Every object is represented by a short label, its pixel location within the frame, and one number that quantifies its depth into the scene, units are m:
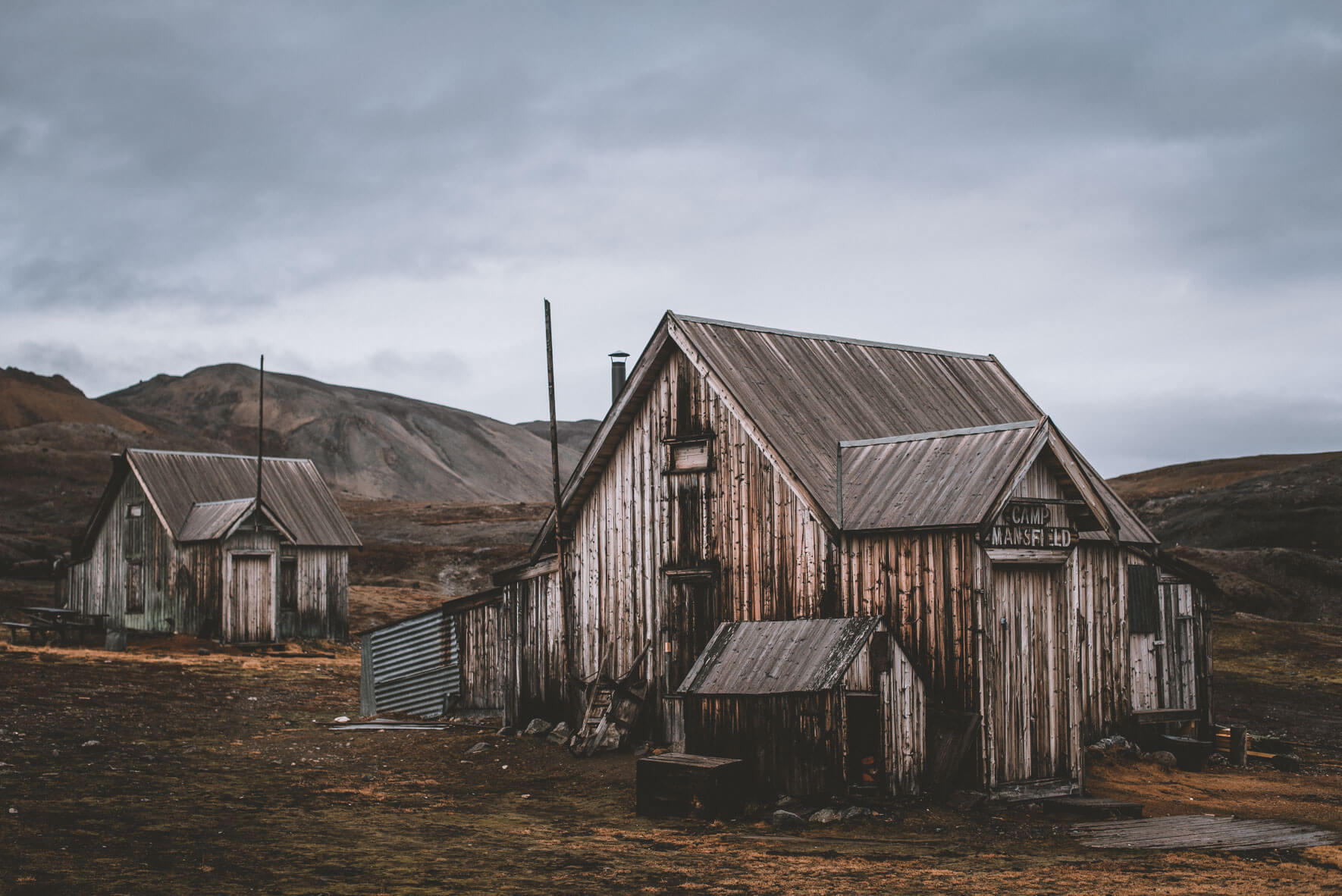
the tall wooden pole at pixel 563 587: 20.61
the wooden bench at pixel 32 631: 36.81
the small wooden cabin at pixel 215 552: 37.84
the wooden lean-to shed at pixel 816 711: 14.45
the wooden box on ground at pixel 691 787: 14.27
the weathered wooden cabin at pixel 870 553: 15.60
